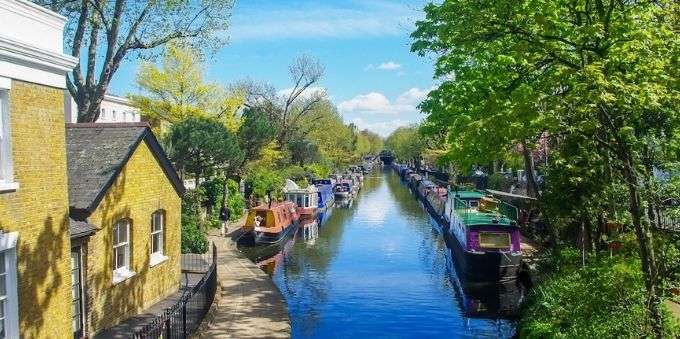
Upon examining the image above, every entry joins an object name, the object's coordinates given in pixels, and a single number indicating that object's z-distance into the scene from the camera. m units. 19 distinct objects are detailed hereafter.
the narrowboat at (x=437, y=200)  52.53
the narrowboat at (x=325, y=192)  58.94
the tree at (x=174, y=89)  48.28
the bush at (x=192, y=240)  28.55
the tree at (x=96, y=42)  26.31
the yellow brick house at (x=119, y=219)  14.67
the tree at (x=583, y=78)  10.64
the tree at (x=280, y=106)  69.31
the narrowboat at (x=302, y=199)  50.84
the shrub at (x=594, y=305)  12.13
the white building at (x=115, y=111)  62.25
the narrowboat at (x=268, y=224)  36.75
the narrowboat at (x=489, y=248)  27.66
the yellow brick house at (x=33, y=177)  10.46
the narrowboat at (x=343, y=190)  73.12
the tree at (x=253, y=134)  50.28
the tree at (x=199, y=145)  36.44
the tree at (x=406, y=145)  115.56
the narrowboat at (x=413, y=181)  88.54
